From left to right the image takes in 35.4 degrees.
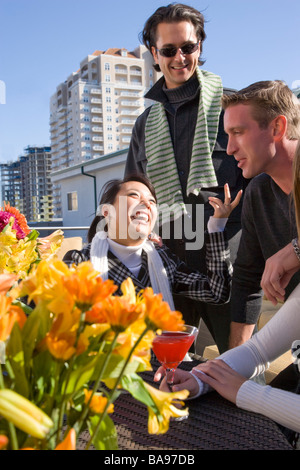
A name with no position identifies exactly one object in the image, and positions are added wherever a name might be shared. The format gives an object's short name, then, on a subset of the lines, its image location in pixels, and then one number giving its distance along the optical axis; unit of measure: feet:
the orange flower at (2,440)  1.32
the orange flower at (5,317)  1.45
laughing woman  6.22
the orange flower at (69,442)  1.47
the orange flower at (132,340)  1.76
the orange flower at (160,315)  1.52
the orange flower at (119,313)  1.52
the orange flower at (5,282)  1.63
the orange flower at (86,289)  1.50
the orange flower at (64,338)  1.53
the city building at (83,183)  46.88
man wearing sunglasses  7.13
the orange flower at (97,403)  1.71
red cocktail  3.35
